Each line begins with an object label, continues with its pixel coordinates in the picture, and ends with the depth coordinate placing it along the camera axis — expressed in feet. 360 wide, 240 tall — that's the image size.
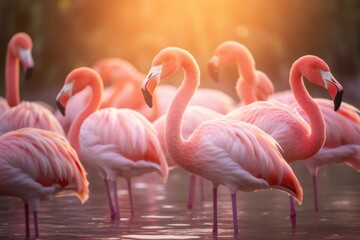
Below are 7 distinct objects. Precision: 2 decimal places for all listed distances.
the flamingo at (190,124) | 64.65
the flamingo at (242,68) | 66.64
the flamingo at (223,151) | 50.01
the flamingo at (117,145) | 59.47
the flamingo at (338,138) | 61.93
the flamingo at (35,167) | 50.98
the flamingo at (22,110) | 68.33
